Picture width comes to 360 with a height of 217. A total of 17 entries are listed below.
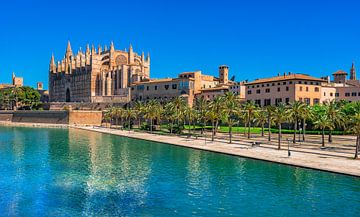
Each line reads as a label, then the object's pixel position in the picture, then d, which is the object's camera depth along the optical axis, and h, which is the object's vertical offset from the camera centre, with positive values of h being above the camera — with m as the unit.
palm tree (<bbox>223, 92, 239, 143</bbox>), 62.47 +2.42
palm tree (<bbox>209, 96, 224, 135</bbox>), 60.92 +1.97
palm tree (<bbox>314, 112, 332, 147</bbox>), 48.38 -0.33
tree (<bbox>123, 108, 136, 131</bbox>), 89.57 +1.17
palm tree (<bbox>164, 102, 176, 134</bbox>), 77.89 +1.55
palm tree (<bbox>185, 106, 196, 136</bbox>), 73.88 +1.08
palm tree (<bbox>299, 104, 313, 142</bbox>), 51.72 +0.97
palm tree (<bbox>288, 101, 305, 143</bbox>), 51.32 +1.49
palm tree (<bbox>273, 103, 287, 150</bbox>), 50.41 +0.72
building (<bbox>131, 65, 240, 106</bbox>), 99.00 +9.24
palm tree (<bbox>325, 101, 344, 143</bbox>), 50.75 +0.81
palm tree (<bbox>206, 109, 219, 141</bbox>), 60.28 +0.58
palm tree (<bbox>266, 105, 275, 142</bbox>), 56.41 +1.42
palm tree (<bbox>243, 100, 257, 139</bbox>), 62.69 +1.56
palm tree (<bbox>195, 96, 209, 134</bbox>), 68.50 +1.84
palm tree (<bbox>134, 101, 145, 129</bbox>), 85.53 +1.84
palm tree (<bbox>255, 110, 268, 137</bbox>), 65.18 +0.53
